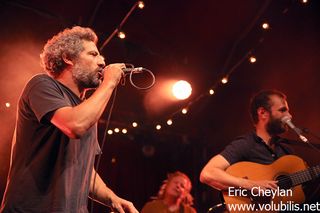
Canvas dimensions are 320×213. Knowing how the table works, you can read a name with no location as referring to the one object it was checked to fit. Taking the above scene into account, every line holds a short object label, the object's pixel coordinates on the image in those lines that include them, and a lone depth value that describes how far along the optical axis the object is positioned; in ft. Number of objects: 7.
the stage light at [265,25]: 16.15
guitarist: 11.85
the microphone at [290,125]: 11.48
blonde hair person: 19.42
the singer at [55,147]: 6.47
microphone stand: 11.68
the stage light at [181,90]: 20.34
